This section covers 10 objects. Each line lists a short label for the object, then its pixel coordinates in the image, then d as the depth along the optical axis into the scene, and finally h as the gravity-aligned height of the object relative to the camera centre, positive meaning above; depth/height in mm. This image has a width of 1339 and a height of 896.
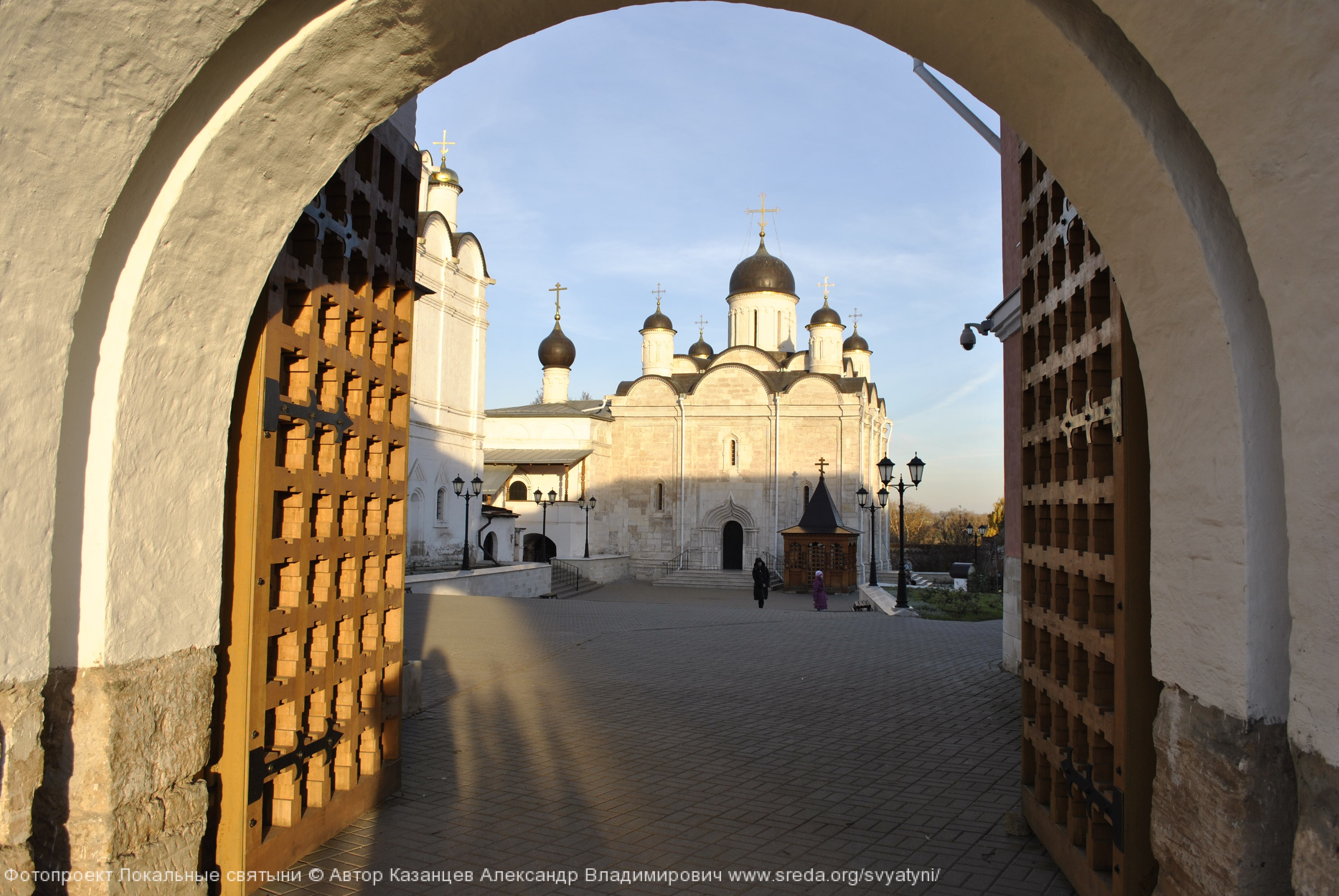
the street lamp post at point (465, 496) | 22969 +313
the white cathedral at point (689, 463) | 36031 +1904
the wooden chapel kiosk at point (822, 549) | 29453 -1105
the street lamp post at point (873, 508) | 22391 +183
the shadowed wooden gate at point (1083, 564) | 3426 -193
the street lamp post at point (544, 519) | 32359 -316
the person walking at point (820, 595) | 21641 -1841
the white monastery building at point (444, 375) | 26156 +3872
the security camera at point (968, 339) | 11438 +2124
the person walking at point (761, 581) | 22156 -1627
